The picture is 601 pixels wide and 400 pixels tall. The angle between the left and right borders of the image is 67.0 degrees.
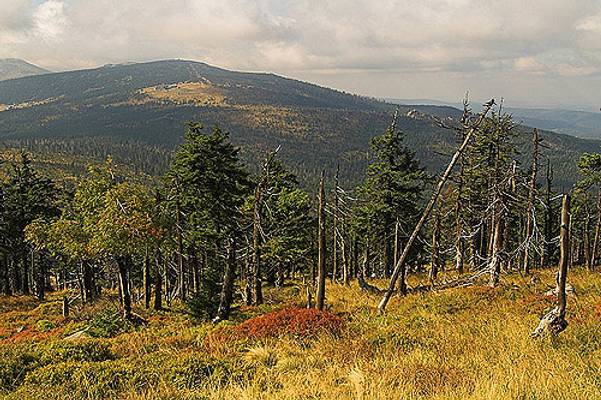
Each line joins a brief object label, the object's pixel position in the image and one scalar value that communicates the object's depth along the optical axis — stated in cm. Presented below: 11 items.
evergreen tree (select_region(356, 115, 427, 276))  2845
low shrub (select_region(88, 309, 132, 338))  1875
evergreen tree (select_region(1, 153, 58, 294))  3828
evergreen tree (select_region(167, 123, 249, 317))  2641
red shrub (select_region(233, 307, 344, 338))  1230
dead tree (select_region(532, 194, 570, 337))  1002
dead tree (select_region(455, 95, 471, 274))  2942
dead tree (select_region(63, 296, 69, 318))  2981
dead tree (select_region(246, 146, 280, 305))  2298
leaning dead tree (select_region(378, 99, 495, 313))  1645
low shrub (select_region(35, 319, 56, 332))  2518
